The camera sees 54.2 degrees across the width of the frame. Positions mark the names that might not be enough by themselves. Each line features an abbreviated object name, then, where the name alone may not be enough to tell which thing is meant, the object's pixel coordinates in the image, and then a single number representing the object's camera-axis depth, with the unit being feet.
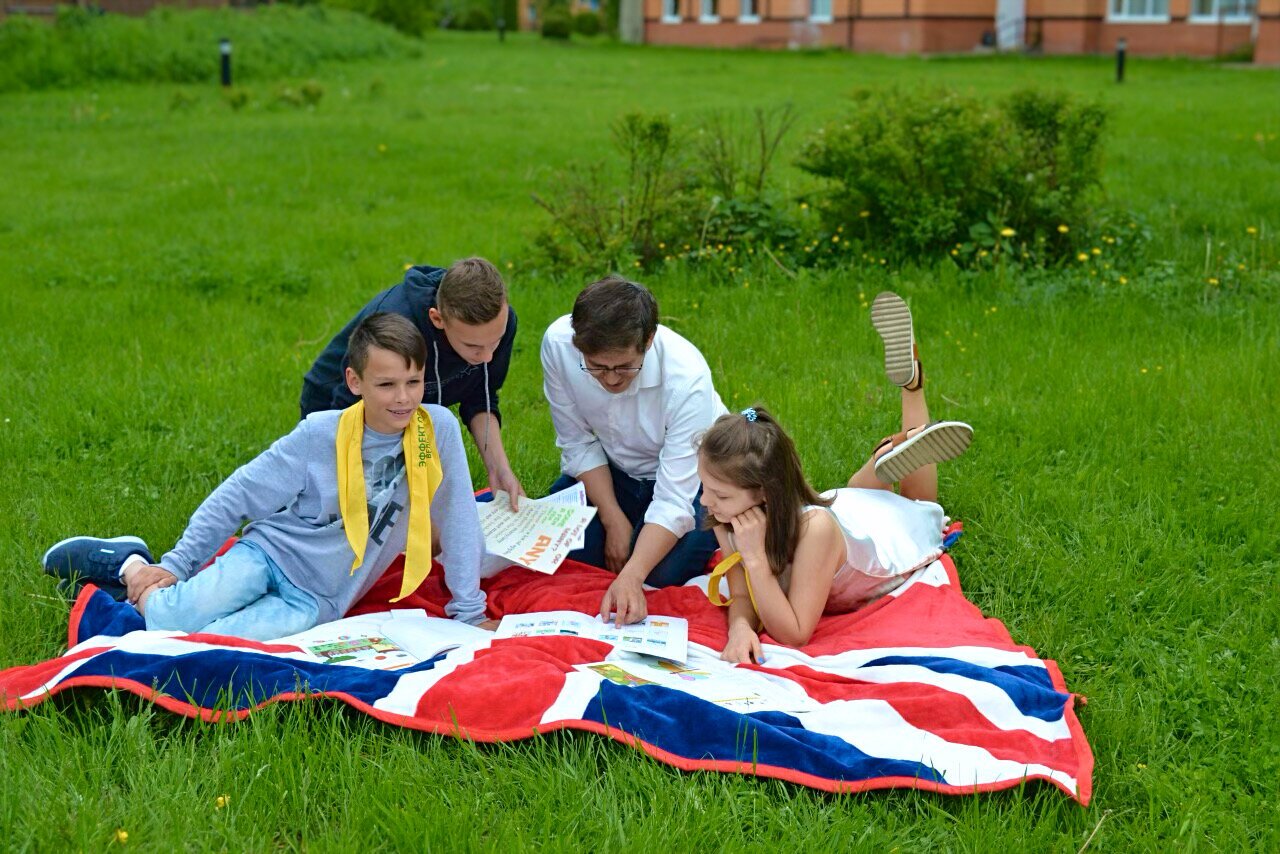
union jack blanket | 10.87
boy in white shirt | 13.62
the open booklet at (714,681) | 11.88
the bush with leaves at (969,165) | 25.29
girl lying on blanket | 13.38
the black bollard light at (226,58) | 65.98
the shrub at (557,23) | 148.97
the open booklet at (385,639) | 12.67
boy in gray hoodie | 13.35
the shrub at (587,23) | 158.40
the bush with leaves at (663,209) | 26.00
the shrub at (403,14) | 133.69
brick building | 99.40
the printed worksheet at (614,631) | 13.11
